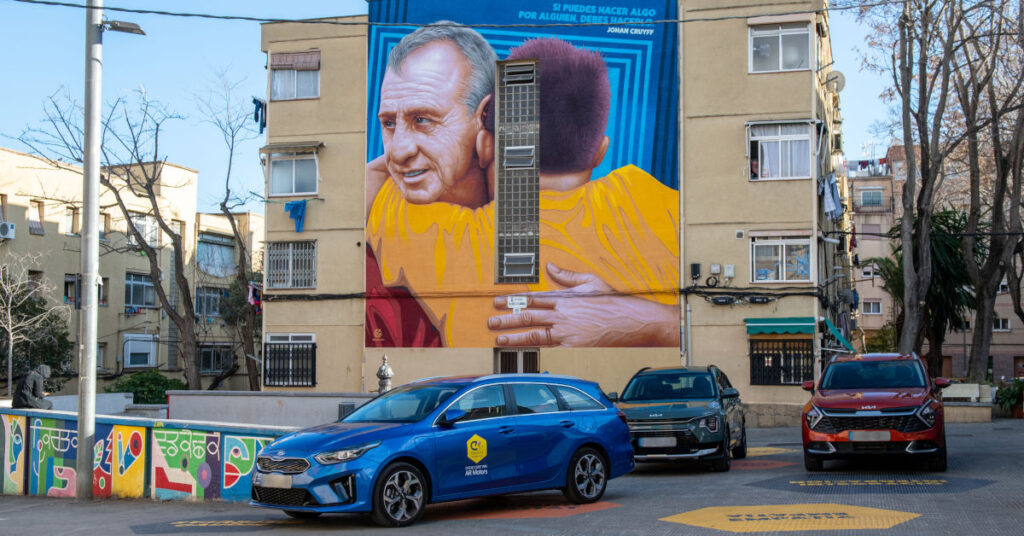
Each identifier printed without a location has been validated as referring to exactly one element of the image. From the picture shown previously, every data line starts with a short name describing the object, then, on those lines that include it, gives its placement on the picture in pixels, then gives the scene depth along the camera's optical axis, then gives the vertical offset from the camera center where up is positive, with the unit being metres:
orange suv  13.27 -1.49
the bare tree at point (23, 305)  33.12 +0.15
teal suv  14.48 -1.60
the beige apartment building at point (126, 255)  37.81 +2.27
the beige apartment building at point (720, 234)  25.48 +2.00
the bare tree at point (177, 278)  31.72 +0.99
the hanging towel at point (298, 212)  28.77 +2.79
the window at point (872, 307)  66.12 +0.21
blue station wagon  9.65 -1.45
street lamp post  13.41 +0.79
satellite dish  28.19 +6.45
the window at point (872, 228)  72.50 +5.95
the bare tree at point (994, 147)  28.75 +4.90
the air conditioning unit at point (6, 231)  35.94 +2.79
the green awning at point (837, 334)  27.18 -0.65
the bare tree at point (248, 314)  31.59 -0.15
